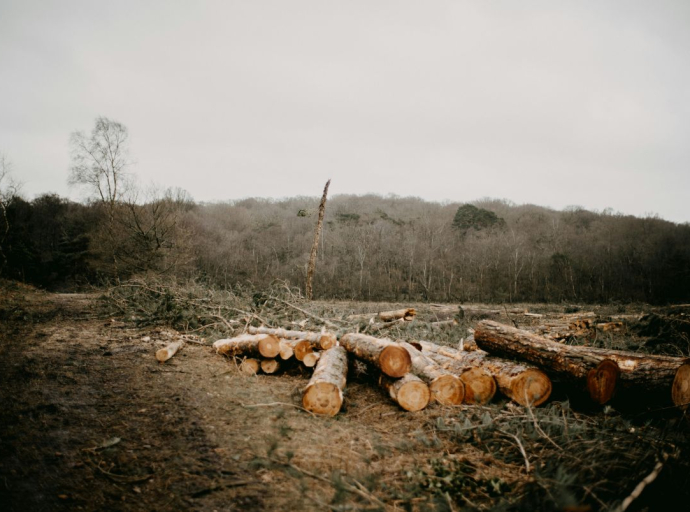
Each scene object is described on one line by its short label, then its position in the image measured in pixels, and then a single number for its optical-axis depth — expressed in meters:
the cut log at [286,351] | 5.01
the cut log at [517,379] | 3.60
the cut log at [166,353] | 4.98
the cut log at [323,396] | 3.56
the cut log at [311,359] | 4.94
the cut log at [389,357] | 3.84
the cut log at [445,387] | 3.73
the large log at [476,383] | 3.75
